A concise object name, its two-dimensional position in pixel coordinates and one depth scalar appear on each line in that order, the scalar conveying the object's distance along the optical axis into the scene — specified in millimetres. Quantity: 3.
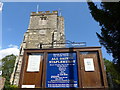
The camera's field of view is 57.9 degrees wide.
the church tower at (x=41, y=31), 22144
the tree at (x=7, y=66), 37281
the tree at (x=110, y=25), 5637
